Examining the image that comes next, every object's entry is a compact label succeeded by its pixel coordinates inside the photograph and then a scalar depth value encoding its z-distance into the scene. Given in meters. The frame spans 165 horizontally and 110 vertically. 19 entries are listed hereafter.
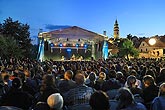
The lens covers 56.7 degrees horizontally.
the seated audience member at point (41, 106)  2.24
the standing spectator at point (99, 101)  2.18
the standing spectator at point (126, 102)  2.43
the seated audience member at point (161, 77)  4.45
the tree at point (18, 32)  25.27
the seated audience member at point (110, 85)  3.97
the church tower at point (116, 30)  80.15
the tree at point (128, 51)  41.54
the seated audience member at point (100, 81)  4.25
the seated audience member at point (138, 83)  4.31
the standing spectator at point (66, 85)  3.65
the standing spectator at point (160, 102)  2.69
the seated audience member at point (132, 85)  3.54
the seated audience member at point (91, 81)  4.35
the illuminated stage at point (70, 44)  22.19
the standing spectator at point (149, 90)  3.28
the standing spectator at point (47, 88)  3.03
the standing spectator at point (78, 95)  3.06
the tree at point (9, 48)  17.75
